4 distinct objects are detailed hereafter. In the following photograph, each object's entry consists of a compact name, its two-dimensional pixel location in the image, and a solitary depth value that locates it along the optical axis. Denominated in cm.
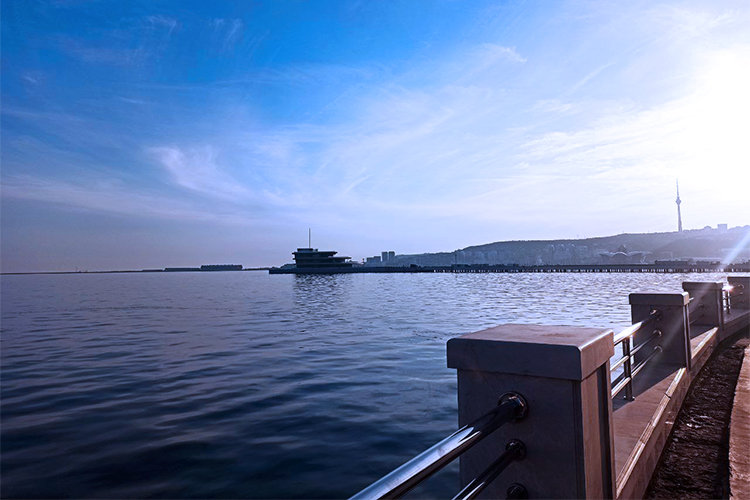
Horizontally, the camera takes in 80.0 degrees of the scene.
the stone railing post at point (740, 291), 1404
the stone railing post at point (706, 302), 993
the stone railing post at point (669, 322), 651
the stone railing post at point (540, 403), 250
